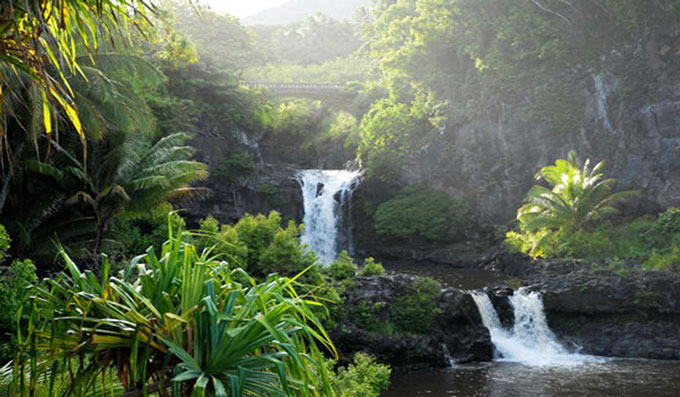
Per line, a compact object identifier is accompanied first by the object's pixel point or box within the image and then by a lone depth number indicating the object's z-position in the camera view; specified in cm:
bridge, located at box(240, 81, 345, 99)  4297
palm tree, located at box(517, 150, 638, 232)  2575
